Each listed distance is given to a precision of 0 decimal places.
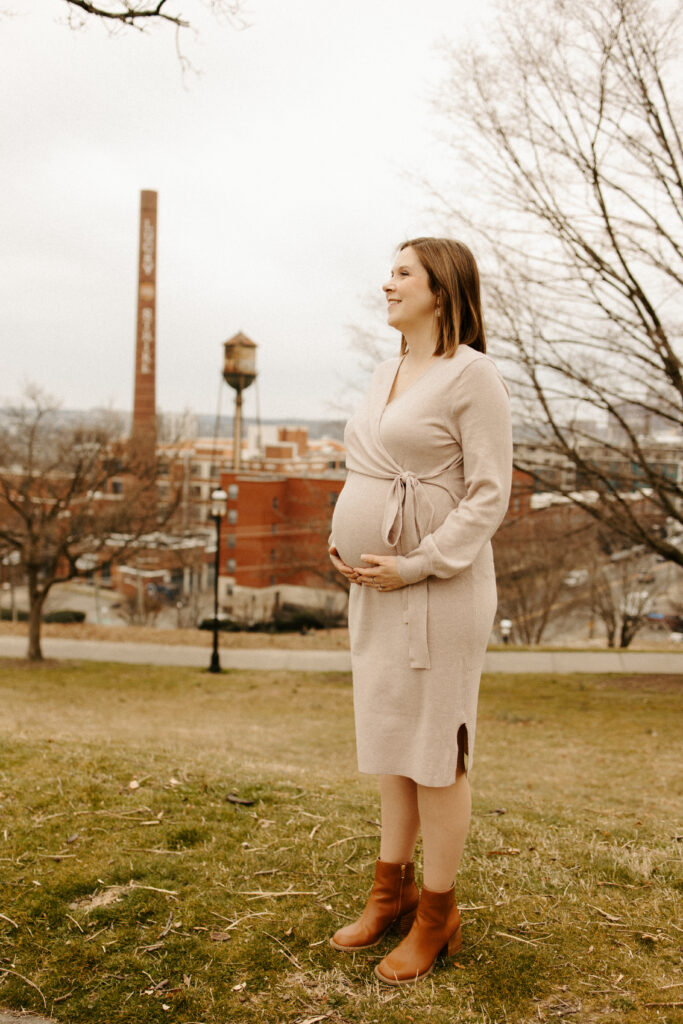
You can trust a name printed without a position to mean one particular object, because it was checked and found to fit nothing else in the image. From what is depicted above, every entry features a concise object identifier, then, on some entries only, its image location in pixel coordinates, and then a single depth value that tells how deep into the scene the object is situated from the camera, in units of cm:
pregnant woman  232
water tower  5119
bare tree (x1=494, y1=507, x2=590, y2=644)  2448
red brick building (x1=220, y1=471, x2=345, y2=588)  4766
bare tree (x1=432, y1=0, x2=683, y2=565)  872
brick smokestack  5600
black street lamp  1747
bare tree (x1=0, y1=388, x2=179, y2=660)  1830
